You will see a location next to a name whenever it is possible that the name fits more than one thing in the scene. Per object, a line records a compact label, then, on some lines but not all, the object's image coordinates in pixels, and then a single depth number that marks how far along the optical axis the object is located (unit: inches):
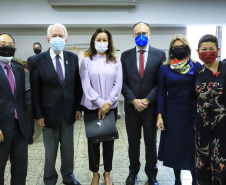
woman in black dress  64.9
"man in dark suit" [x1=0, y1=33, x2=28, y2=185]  65.2
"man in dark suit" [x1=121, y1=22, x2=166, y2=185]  85.7
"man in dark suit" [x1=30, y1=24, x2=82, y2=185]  80.4
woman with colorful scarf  75.0
